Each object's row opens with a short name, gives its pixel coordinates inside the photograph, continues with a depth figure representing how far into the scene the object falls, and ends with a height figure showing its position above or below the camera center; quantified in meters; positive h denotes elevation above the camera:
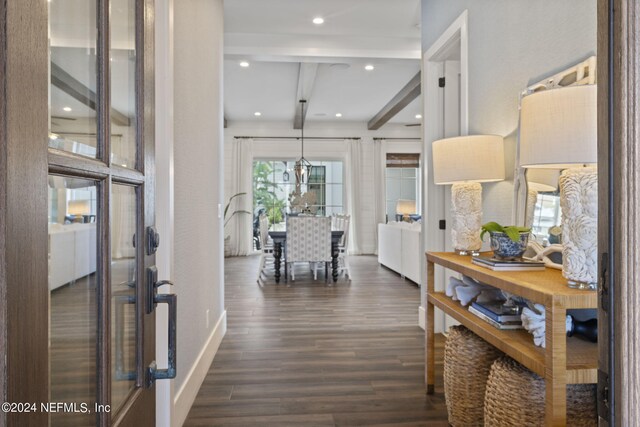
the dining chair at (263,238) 6.24 -0.46
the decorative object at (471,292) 1.99 -0.42
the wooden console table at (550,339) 1.22 -0.48
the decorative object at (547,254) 1.78 -0.20
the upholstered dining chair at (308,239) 5.77 -0.42
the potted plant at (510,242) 1.74 -0.14
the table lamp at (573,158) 1.31 +0.18
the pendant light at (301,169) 7.33 +0.78
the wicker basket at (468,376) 1.86 -0.78
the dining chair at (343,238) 6.30 -0.45
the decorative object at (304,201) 7.44 +0.17
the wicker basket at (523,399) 1.38 -0.68
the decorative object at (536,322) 1.44 -0.42
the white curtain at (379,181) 9.42 +0.69
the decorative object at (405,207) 8.66 +0.07
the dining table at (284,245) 5.89 -0.56
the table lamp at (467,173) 2.15 +0.20
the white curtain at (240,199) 9.10 +0.26
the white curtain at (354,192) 9.31 +0.43
